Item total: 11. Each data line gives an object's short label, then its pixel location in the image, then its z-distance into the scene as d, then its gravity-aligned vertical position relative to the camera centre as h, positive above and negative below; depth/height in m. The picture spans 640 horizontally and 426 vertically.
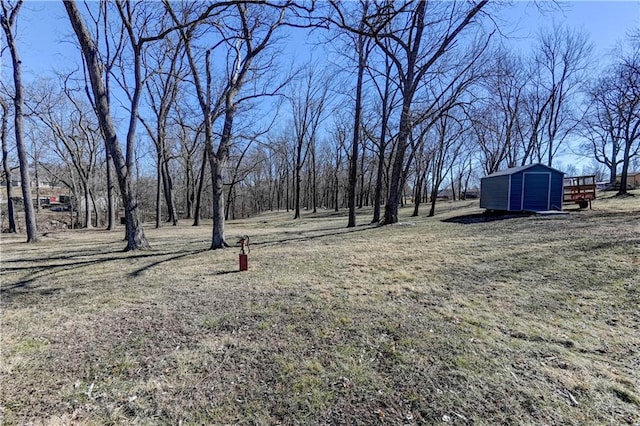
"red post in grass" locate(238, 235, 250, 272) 5.82 -1.26
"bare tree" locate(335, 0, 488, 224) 10.27 +4.35
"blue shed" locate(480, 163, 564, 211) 12.95 +0.23
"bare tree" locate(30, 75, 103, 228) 19.27 +3.86
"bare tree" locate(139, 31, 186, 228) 16.16 +4.52
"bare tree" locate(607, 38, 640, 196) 12.04 +4.40
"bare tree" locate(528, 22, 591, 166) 22.34 +6.35
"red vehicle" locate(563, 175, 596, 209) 13.69 +0.01
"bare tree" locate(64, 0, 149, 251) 6.80 +1.57
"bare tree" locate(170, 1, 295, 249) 7.79 +2.57
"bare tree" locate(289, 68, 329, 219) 25.16 +6.48
